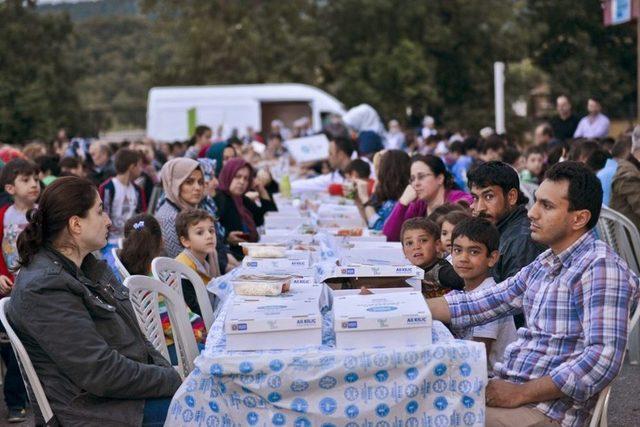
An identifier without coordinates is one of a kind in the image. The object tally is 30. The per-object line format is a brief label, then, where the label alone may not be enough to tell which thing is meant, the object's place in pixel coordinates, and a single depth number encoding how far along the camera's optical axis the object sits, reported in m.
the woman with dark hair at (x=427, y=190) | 7.02
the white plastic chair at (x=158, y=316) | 5.06
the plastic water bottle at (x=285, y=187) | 11.01
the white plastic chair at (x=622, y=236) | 6.64
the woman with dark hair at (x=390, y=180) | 8.30
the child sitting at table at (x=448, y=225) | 5.56
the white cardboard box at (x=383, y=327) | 3.60
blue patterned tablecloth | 3.58
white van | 29.52
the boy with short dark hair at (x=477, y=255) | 4.69
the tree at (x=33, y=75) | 34.16
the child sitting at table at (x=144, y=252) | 5.80
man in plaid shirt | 3.67
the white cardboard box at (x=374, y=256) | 4.95
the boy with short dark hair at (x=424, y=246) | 5.34
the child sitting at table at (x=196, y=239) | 6.61
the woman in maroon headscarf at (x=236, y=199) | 8.91
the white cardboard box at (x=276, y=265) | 5.04
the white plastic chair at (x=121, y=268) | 5.71
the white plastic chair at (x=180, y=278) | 5.65
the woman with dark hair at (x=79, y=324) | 3.82
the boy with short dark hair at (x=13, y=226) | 6.30
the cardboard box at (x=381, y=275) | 4.48
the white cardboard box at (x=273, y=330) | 3.64
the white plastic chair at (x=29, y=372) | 3.87
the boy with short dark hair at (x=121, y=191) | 9.36
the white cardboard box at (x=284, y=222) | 7.94
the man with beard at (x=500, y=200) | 5.16
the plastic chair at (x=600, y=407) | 3.78
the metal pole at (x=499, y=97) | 19.12
